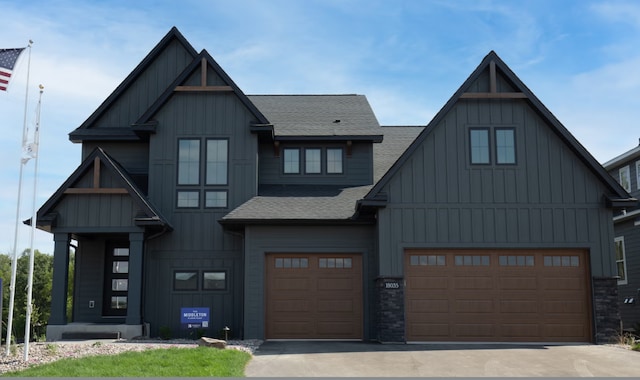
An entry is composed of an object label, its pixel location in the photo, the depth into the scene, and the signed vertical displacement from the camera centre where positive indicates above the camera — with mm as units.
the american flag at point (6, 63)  13945 +4772
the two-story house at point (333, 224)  18375 +1897
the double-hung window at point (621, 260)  25094 +1125
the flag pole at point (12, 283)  13484 +167
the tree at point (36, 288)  51044 +245
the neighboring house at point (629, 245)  24094 +1668
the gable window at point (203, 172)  20875 +3706
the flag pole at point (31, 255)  13281 +755
